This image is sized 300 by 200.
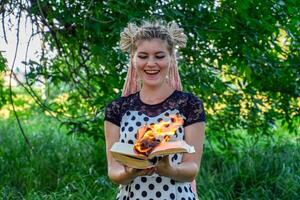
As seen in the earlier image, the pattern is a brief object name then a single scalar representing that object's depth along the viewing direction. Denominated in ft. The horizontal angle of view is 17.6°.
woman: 12.70
